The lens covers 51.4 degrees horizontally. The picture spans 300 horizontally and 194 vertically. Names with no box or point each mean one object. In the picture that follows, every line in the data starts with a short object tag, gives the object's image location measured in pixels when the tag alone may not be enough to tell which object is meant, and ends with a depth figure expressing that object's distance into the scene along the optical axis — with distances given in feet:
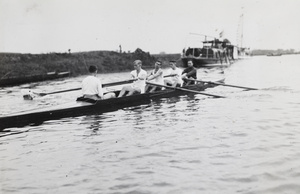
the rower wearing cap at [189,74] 49.39
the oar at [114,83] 40.11
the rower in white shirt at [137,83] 36.96
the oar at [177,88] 39.86
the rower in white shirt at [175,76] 47.03
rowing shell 27.55
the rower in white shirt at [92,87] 31.63
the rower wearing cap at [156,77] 42.09
